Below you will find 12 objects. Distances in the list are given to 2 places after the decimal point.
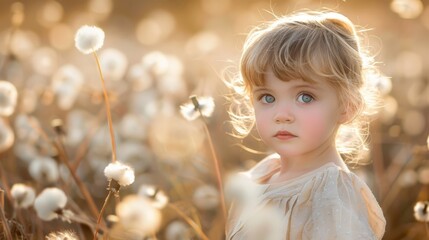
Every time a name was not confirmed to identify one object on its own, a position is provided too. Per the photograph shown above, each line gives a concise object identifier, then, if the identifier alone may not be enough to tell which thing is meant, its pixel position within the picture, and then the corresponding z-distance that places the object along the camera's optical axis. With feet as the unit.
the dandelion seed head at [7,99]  13.22
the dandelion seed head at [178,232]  14.32
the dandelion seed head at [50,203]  11.27
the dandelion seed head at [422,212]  11.77
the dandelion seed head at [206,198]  15.42
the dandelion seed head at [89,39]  11.90
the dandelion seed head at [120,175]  10.02
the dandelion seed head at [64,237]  9.64
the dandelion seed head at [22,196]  12.33
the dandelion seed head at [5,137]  13.86
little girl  10.11
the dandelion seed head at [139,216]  9.72
